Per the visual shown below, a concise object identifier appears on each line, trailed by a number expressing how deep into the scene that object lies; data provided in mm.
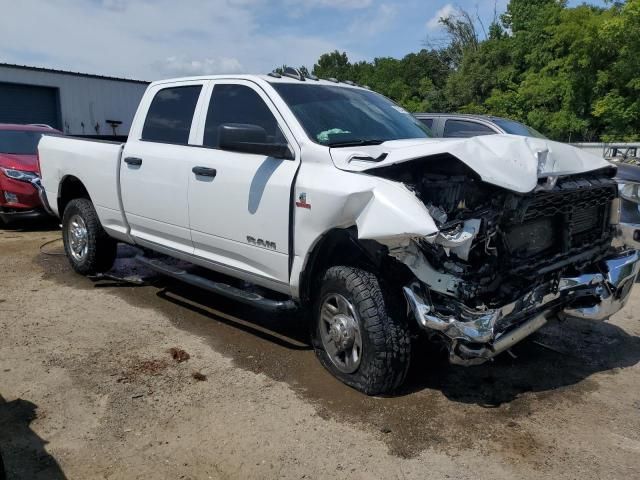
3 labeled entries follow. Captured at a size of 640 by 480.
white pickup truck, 3293
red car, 9250
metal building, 20953
